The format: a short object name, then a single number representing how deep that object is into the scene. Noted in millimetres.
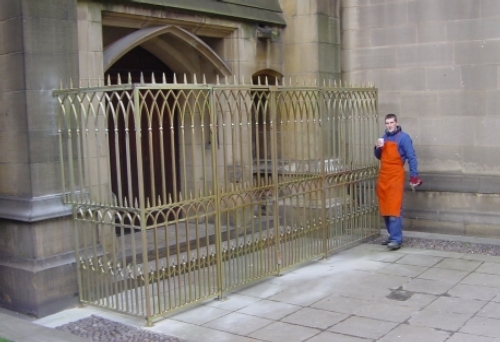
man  8461
